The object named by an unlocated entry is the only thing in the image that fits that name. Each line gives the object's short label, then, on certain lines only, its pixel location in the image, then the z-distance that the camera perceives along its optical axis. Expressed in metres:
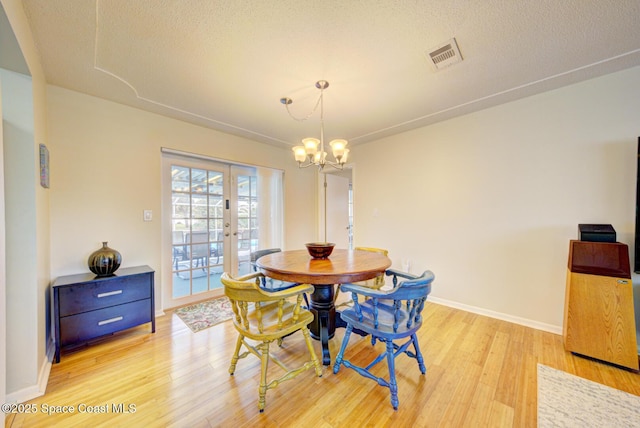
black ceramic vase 2.16
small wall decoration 1.76
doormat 2.54
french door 3.03
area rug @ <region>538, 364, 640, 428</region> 1.35
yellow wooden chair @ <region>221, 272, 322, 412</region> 1.40
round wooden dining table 1.59
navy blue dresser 1.90
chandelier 2.10
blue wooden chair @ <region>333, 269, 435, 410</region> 1.42
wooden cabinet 1.78
